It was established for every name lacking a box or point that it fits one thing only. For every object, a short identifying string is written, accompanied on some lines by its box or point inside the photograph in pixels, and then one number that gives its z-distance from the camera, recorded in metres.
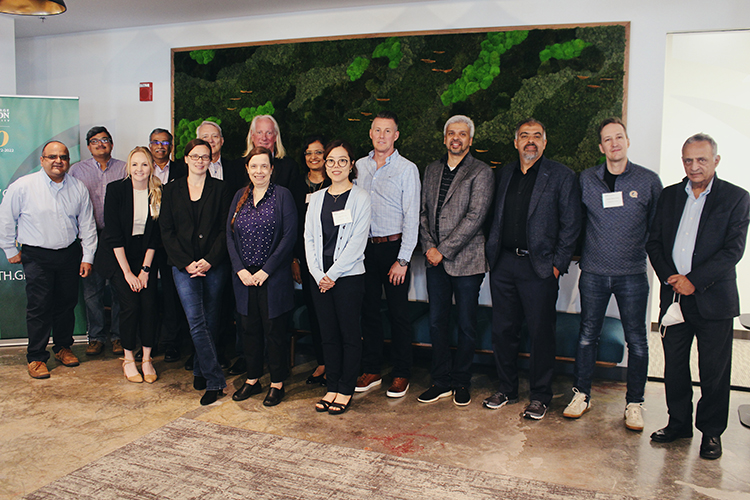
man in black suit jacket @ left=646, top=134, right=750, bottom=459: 2.83
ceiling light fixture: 3.38
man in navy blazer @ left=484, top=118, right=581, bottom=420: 3.32
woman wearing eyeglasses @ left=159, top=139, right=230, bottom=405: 3.50
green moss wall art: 4.19
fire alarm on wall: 5.44
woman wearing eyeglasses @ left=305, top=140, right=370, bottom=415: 3.31
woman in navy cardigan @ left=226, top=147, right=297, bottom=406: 3.39
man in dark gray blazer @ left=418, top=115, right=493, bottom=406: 3.50
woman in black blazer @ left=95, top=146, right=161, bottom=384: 3.83
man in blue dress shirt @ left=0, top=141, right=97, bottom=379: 4.05
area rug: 2.44
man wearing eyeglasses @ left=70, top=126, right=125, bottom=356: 4.53
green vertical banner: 4.73
